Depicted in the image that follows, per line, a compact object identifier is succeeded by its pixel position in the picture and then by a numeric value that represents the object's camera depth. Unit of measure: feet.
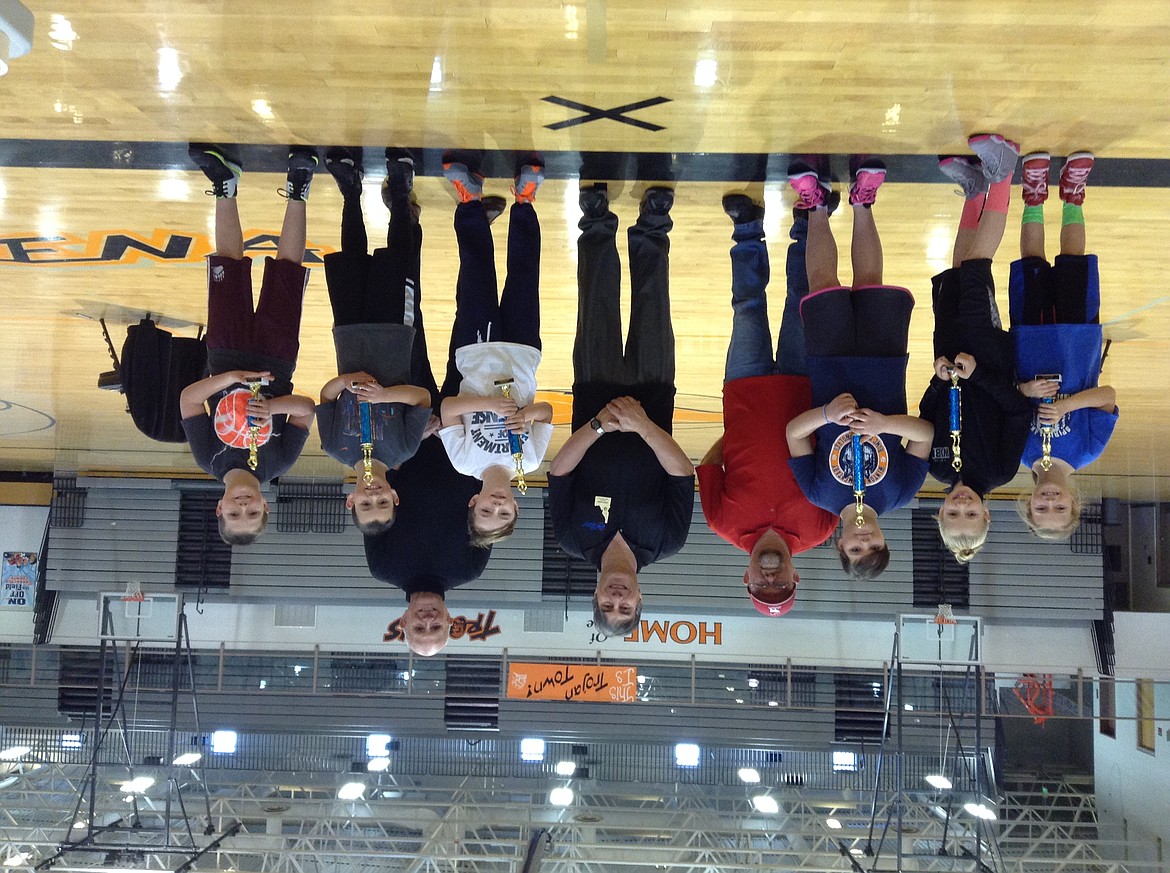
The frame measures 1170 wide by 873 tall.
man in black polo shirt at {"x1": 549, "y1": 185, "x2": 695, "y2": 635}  11.55
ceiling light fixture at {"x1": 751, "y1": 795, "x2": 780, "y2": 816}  34.14
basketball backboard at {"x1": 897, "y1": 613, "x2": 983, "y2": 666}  30.99
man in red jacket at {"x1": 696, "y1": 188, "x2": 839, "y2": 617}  12.08
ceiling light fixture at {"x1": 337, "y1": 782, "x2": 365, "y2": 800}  32.96
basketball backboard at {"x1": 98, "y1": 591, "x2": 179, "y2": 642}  32.07
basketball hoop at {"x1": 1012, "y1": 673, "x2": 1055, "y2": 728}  31.55
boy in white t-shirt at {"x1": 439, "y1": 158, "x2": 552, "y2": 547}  11.74
